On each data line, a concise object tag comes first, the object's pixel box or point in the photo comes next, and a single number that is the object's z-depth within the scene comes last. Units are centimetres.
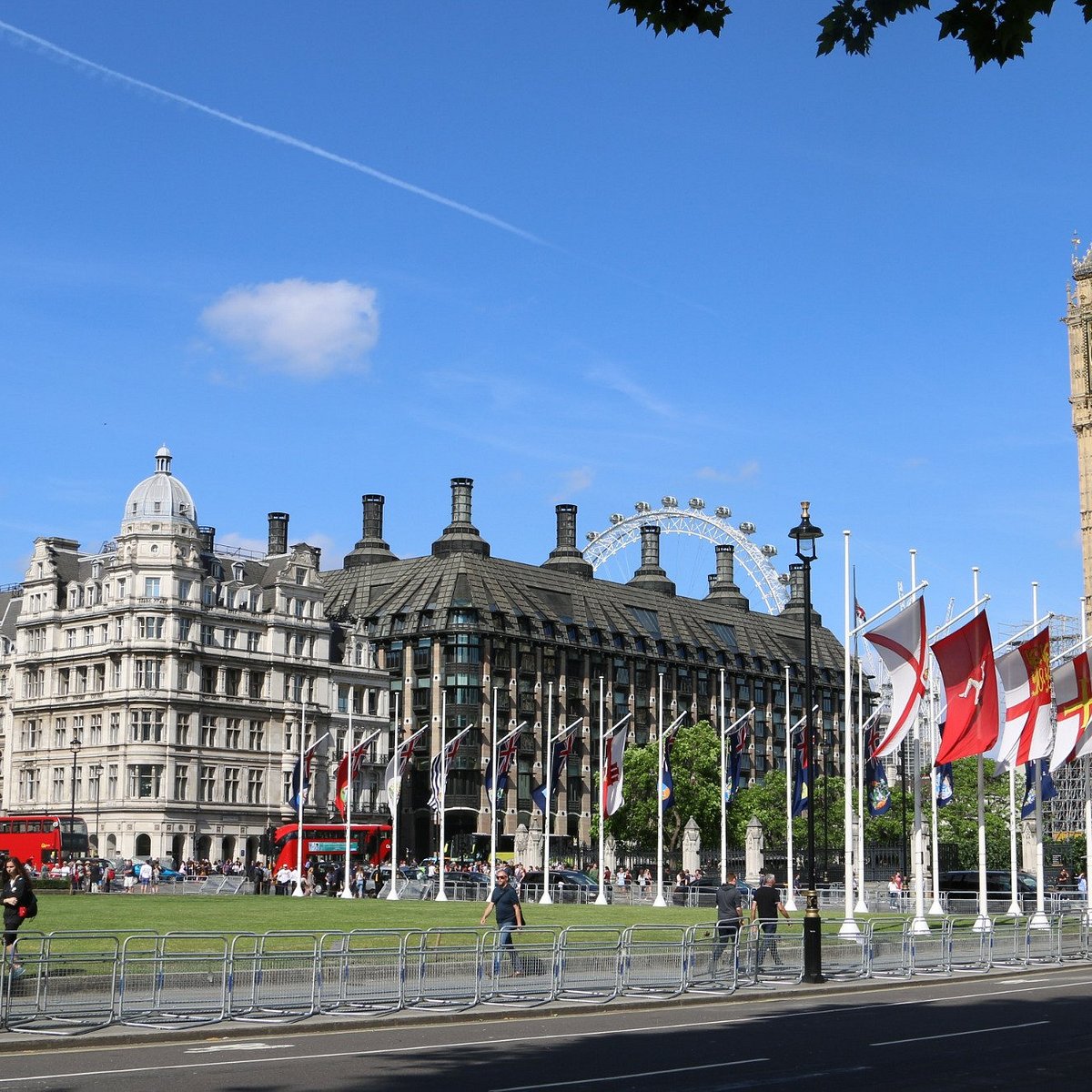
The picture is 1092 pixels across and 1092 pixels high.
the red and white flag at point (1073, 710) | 4966
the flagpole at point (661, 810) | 7339
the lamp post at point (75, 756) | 9262
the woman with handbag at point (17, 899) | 2620
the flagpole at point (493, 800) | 7236
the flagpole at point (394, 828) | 7438
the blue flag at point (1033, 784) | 5684
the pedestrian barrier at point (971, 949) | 3938
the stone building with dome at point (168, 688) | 11144
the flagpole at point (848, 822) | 4172
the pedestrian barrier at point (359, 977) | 2686
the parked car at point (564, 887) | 7831
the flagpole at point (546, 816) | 7275
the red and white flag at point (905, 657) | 4200
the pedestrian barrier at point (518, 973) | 2903
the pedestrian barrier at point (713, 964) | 3200
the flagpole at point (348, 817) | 7638
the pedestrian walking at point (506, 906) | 3048
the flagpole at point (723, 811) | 7338
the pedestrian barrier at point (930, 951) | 3816
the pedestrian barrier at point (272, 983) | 2584
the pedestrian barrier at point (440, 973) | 2784
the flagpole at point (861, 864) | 5879
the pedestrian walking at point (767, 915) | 3403
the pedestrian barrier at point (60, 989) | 2377
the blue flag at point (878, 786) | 7188
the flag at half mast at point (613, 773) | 7012
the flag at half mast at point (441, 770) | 7769
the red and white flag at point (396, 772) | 7412
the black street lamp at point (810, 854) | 3359
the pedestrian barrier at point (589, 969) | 2967
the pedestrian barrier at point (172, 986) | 2478
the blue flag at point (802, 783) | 6172
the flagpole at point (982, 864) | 4309
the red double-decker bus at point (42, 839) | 9019
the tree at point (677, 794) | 11394
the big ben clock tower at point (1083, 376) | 14488
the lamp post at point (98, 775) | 10881
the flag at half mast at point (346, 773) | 7650
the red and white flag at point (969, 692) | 4256
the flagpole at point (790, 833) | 7236
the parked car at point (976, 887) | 6738
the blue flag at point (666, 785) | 7331
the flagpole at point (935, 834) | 5590
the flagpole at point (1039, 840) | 4528
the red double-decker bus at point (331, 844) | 9431
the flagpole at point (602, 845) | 7188
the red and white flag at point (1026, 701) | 4672
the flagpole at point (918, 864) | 4348
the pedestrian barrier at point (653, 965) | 3075
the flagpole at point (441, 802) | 7488
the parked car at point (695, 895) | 7350
